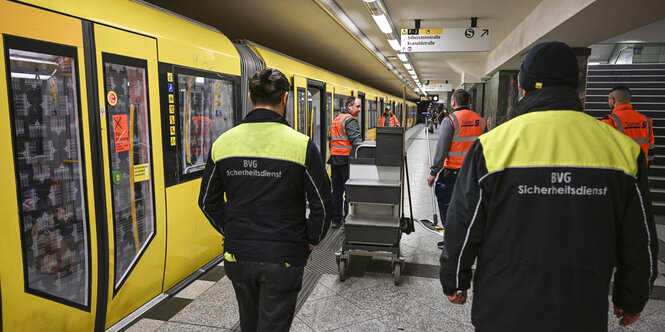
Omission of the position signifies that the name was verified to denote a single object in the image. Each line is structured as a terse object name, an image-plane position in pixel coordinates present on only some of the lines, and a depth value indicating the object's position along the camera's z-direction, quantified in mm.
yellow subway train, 1877
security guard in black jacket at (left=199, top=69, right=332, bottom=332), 1709
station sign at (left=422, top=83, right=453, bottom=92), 23328
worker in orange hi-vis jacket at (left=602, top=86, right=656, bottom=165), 4409
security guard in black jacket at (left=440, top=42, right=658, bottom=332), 1266
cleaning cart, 3492
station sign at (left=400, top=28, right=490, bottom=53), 6891
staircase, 6540
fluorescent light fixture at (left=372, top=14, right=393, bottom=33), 6406
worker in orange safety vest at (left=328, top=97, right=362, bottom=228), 4930
